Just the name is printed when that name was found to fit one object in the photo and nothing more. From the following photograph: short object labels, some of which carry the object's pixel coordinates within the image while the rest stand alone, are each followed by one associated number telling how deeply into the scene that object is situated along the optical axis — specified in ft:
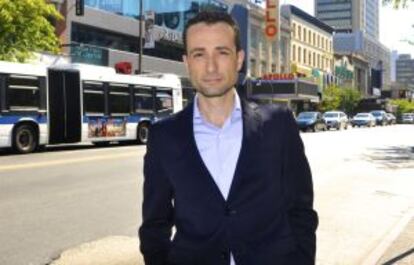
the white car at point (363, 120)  225.76
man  8.91
